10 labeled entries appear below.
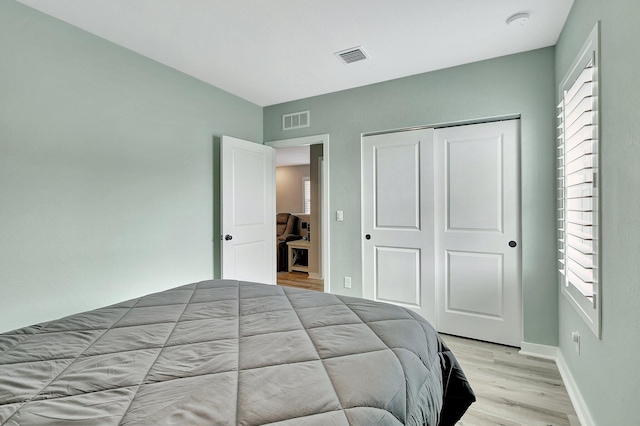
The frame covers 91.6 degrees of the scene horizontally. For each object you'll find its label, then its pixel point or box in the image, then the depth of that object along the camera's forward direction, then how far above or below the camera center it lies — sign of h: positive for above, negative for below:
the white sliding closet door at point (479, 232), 2.66 -0.21
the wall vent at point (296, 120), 3.62 +1.07
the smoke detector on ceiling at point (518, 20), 2.03 +1.26
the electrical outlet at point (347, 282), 3.40 -0.79
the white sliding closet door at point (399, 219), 3.01 -0.10
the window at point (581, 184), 1.53 +0.14
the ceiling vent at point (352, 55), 2.51 +1.29
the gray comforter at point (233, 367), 0.75 -0.48
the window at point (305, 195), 8.15 +0.38
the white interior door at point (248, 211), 3.21 -0.01
